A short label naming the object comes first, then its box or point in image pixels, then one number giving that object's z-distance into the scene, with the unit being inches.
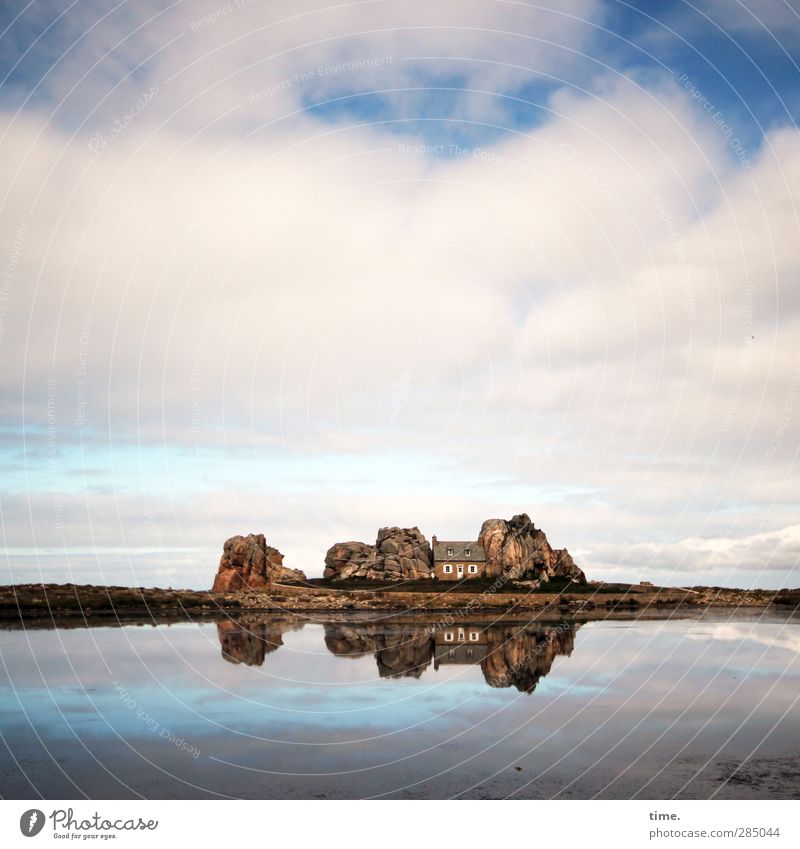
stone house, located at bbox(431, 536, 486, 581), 4658.0
